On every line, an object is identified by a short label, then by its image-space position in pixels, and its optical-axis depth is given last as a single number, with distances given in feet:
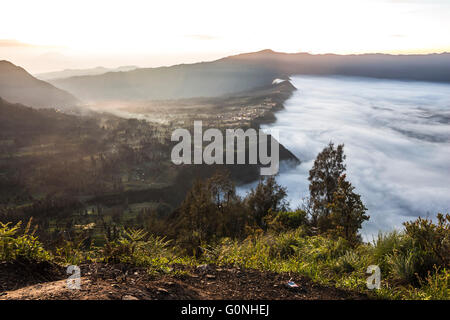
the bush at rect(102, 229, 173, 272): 18.92
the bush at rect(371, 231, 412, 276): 21.01
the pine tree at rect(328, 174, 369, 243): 33.55
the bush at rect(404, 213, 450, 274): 20.06
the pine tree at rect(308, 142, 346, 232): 105.70
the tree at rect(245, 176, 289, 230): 92.32
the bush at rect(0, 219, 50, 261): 17.15
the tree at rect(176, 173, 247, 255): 39.48
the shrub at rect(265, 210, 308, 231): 56.90
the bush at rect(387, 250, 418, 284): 19.35
